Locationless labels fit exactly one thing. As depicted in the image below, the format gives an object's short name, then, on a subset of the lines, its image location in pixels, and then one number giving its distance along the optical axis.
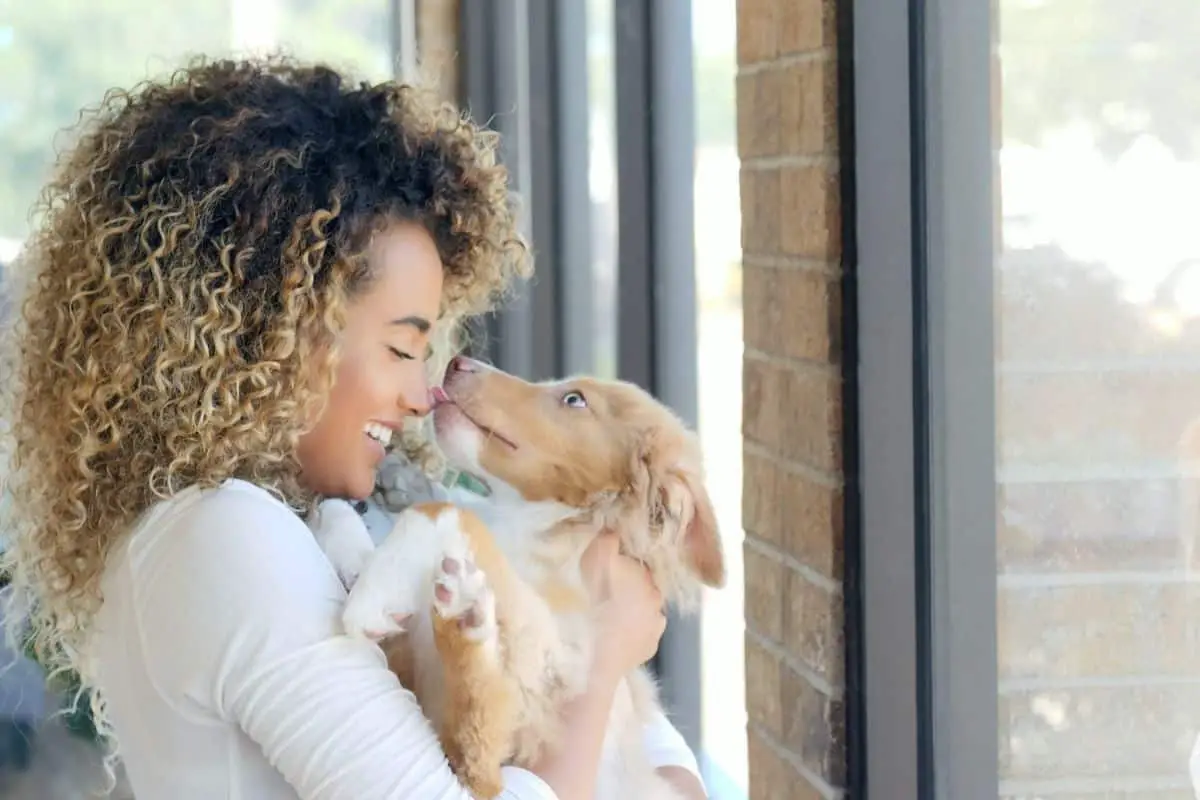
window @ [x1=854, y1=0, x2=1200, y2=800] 2.13
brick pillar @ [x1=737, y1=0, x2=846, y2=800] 2.39
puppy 2.26
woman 2.17
